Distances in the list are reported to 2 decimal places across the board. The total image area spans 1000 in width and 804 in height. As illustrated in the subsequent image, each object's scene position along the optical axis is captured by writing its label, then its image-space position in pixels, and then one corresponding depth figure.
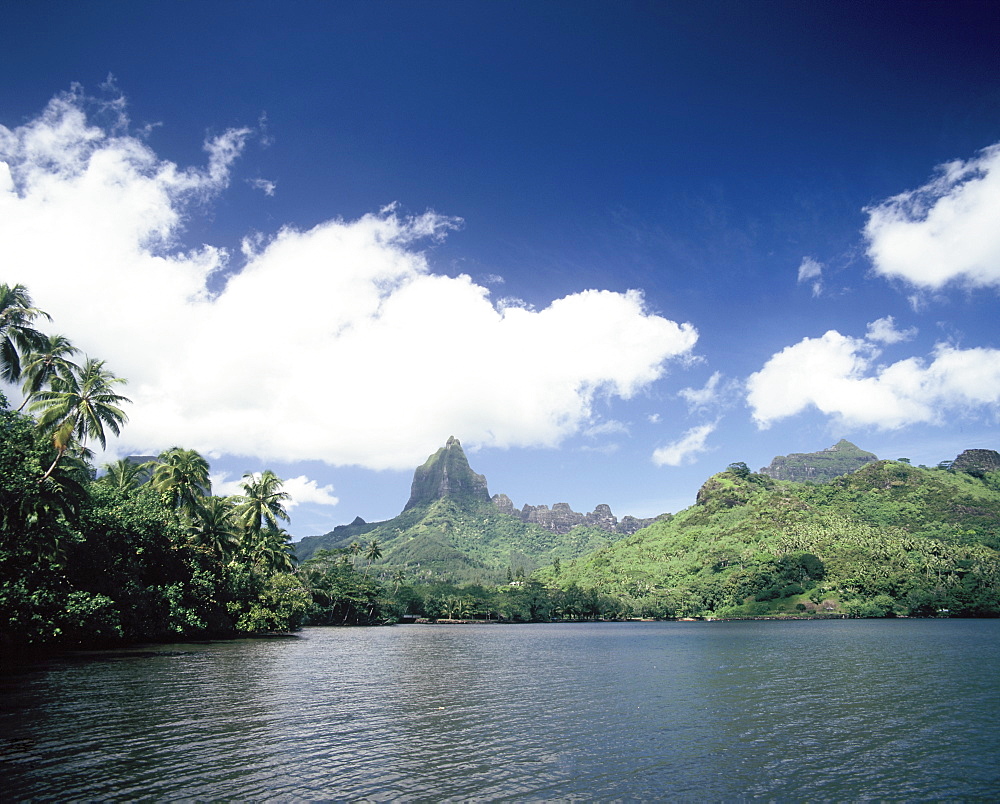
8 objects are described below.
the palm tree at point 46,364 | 46.69
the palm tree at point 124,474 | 75.19
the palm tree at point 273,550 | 97.79
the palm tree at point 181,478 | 70.62
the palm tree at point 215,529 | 74.56
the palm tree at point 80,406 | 48.16
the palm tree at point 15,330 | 41.41
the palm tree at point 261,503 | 90.69
